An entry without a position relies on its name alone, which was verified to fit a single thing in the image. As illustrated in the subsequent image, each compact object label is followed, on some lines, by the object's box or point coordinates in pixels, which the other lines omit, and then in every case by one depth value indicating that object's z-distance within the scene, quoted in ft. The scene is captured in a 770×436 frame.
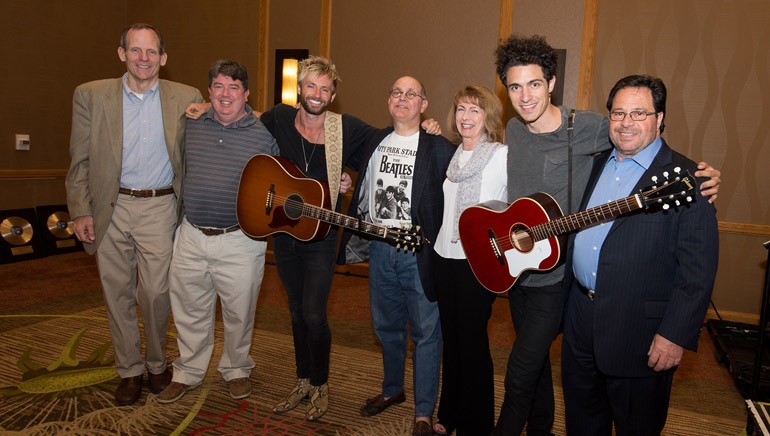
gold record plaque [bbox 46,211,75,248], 21.85
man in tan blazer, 9.91
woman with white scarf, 8.45
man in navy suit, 6.19
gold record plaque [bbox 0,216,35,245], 20.24
